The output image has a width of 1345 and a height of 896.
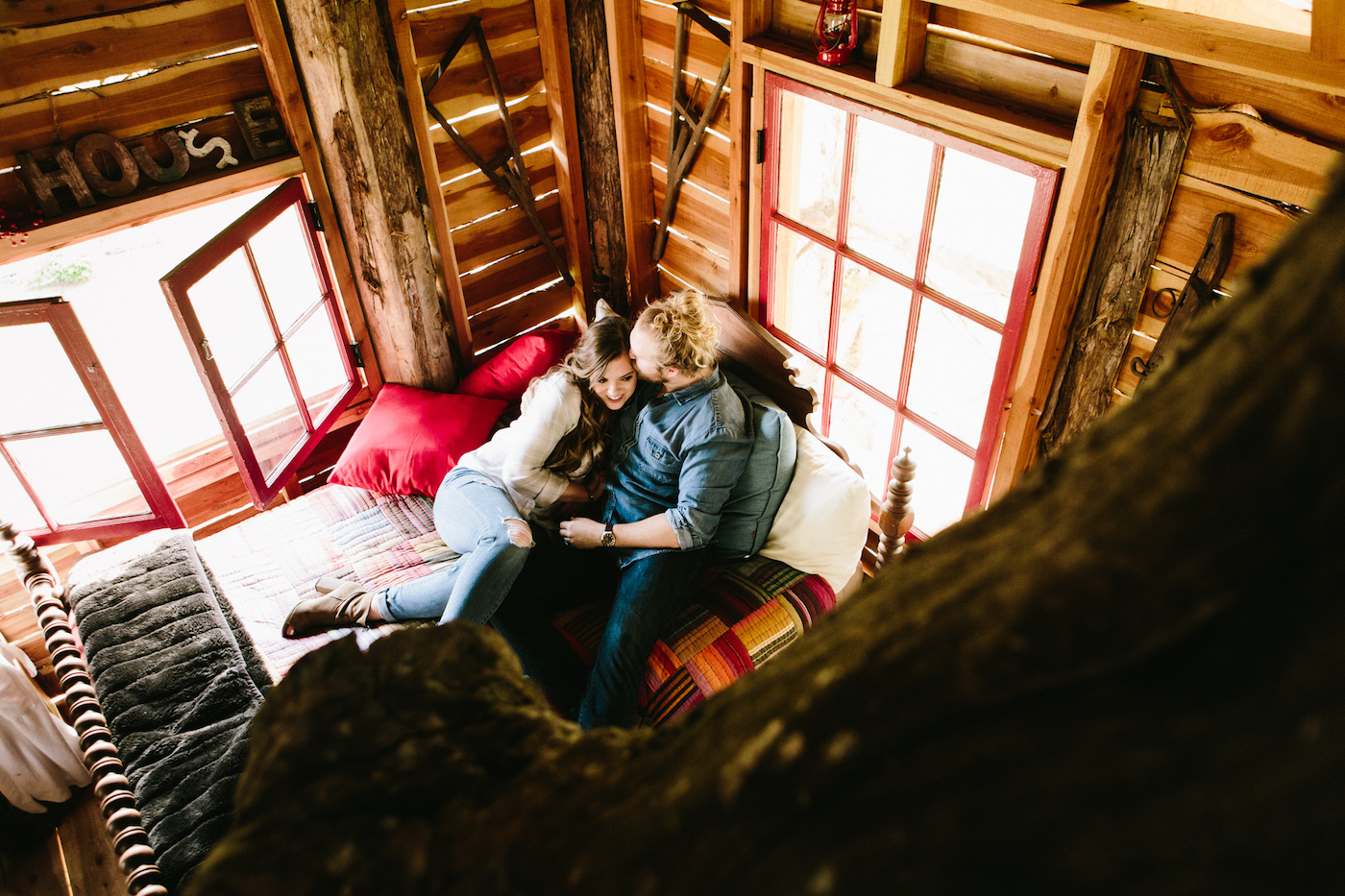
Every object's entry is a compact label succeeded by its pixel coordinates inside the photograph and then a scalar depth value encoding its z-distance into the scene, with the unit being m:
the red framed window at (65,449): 2.80
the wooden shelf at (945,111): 2.05
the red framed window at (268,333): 2.91
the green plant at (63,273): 6.79
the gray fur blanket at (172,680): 2.14
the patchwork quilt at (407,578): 2.48
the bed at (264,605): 2.22
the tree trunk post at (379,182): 2.91
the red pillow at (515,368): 3.68
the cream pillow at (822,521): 2.74
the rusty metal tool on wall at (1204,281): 1.83
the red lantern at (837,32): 2.37
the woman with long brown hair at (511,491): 2.52
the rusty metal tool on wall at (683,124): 2.99
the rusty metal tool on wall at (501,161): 3.35
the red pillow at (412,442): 3.26
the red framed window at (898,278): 2.53
